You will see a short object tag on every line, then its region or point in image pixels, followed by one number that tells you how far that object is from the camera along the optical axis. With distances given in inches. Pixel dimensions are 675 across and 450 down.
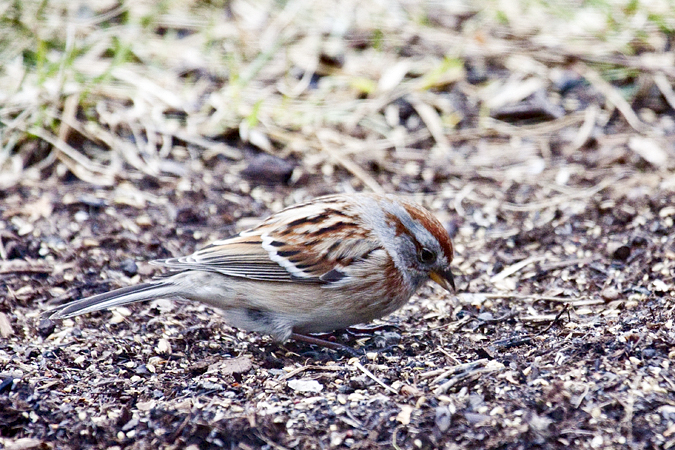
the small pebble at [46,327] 311.1
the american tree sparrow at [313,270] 305.4
